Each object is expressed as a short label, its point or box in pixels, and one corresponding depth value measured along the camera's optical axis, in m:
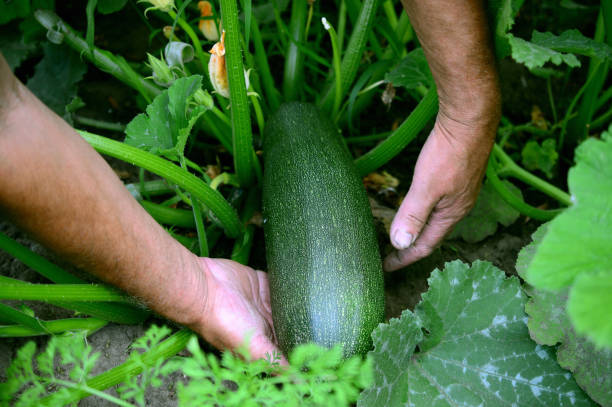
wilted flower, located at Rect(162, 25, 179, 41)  1.04
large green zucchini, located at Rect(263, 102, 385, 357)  0.90
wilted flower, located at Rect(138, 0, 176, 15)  0.93
